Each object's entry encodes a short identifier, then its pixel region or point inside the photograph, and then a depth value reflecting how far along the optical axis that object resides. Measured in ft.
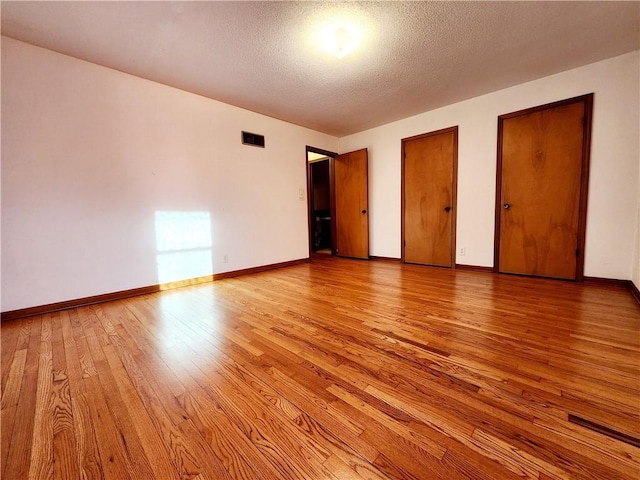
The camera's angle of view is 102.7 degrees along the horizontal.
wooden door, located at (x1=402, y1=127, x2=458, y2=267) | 13.04
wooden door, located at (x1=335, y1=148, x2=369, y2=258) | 16.34
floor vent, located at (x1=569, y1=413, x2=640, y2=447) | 3.07
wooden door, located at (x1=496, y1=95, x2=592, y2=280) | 9.84
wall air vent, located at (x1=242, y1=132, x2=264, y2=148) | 12.74
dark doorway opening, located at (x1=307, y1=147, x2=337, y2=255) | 18.30
